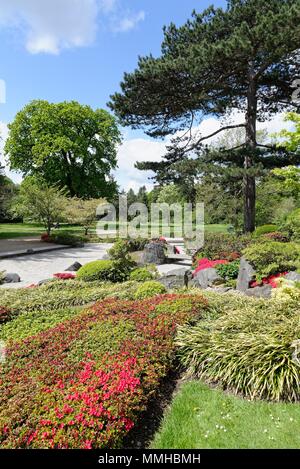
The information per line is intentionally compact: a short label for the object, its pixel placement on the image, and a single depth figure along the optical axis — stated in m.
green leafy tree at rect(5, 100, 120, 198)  30.05
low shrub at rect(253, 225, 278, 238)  14.07
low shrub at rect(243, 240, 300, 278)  7.90
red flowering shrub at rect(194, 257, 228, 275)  10.15
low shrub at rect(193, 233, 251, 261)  11.66
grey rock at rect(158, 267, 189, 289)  8.60
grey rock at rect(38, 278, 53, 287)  8.96
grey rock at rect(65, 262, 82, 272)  12.21
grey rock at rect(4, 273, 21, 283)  10.14
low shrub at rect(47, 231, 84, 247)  20.98
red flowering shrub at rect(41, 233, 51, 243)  21.42
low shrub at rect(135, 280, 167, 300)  6.70
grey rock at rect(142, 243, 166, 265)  13.96
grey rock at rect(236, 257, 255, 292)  8.08
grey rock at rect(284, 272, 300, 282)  7.14
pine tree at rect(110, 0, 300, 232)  10.91
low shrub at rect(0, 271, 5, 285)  9.84
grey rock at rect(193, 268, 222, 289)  9.06
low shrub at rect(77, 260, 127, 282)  9.49
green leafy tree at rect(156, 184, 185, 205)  41.12
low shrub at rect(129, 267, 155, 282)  9.17
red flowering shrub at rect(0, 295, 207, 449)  2.62
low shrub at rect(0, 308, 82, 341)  5.16
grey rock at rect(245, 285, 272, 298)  7.25
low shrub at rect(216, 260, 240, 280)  9.47
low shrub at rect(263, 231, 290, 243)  12.19
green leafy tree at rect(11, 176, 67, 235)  20.16
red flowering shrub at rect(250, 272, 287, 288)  7.70
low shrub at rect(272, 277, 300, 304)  5.31
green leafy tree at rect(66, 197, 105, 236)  22.11
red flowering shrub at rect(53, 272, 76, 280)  9.72
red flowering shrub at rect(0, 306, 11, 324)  5.89
